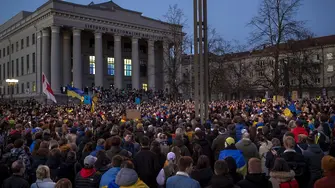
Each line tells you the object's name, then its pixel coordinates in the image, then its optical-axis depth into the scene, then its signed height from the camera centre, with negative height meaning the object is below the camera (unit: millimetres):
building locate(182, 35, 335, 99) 34781 +4029
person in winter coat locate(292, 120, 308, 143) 10187 -992
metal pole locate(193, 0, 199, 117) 15744 +2464
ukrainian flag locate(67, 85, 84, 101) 28609 +787
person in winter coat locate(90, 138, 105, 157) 8136 -1122
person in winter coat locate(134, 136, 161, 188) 7148 -1445
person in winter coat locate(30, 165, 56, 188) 5457 -1320
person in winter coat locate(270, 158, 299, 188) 5039 -1213
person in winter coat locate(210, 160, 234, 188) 4801 -1173
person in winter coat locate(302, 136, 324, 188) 6952 -1305
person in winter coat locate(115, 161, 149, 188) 5125 -1233
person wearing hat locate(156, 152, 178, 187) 6578 -1447
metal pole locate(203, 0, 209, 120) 16062 +2096
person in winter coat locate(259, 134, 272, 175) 7863 -1267
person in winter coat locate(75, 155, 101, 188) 6117 -1430
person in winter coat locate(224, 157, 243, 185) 6066 -1287
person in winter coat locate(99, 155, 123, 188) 5789 -1321
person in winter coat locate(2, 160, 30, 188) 5613 -1351
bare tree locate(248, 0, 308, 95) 30859 +6415
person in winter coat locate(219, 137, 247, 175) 7176 -1242
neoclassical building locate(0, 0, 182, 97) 47906 +9092
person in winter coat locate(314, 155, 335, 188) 4564 -1104
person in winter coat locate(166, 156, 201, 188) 5117 -1260
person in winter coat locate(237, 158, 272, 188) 4949 -1217
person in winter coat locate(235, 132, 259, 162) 7809 -1186
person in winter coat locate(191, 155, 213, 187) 5941 -1344
